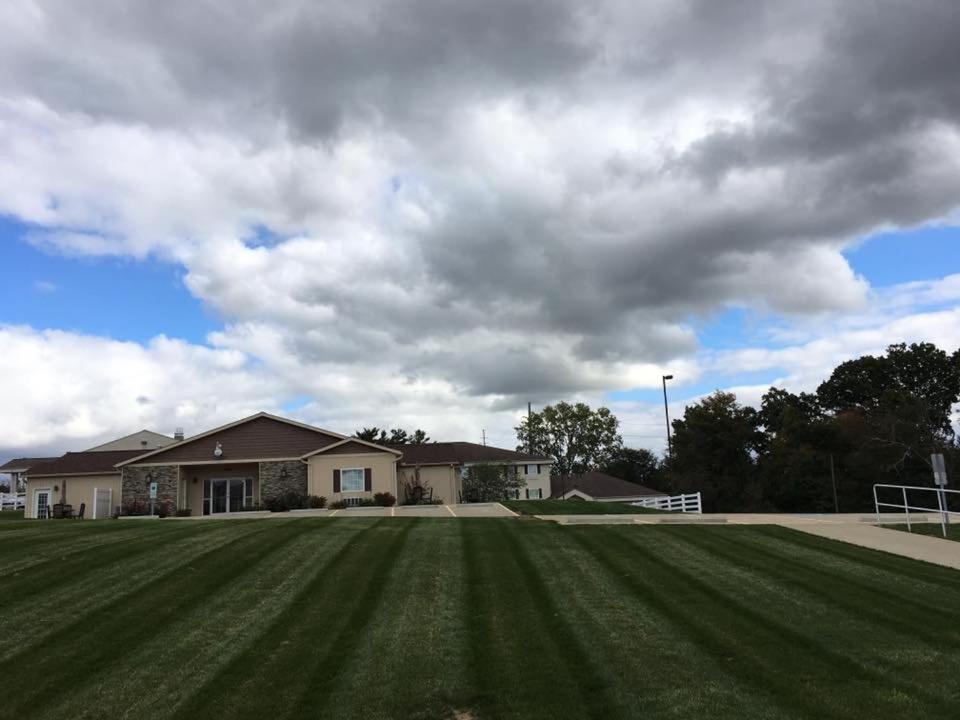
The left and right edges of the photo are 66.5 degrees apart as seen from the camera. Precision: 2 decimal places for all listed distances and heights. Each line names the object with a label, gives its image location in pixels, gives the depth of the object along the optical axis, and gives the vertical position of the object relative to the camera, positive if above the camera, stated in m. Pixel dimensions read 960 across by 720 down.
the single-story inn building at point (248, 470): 35.91 +0.43
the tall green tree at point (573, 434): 84.69 +3.43
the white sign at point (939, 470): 16.77 -0.52
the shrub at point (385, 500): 34.56 -1.29
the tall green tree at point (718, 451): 59.12 +0.51
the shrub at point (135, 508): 35.62 -1.17
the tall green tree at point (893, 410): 48.66 +2.96
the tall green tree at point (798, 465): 54.84 -0.84
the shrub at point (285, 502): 33.03 -1.15
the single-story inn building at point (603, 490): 61.78 -2.32
